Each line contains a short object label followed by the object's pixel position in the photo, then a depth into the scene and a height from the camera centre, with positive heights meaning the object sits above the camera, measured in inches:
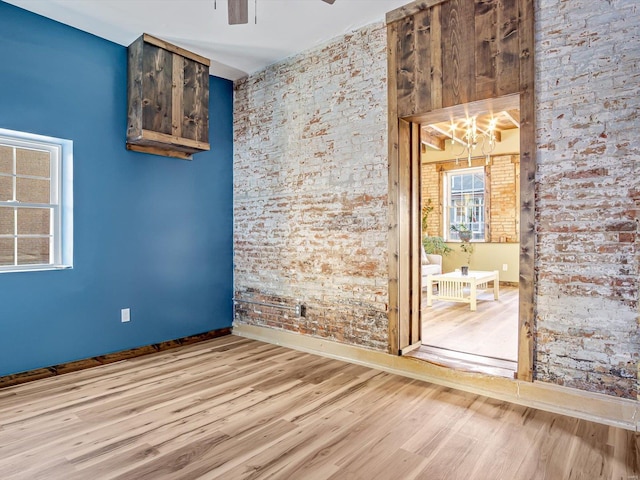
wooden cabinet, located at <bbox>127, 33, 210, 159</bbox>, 146.7 +53.7
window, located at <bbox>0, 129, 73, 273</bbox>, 132.2 +12.5
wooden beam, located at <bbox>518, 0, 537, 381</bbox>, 110.8 +12.9
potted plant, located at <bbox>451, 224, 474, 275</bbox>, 338.0 -2.2
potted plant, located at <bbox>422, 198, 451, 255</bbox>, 344.8 -5.7
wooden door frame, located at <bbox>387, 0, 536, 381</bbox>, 137.9 +6.9
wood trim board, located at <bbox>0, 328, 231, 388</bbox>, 128.4 -44.6
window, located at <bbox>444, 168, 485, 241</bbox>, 344.8 +31.7
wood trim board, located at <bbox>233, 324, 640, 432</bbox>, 98.8 -43.0
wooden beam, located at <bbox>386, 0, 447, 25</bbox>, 128.9 +75.7
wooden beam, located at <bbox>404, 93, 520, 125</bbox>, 120.4 +41.5
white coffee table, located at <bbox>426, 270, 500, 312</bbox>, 232.1 -28.5
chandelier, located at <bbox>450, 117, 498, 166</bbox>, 233.8 +73.3
